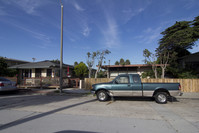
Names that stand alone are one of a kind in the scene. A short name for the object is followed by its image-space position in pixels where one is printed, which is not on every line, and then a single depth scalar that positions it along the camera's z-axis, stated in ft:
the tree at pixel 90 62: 70.46
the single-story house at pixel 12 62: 92.61
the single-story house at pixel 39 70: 60.29
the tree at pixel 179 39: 51.03
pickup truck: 24.49
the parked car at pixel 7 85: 32.62
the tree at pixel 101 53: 66.76
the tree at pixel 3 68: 62.34
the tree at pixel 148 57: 52.89
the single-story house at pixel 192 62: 60.49
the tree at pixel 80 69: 74.19
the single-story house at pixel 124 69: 60.83
